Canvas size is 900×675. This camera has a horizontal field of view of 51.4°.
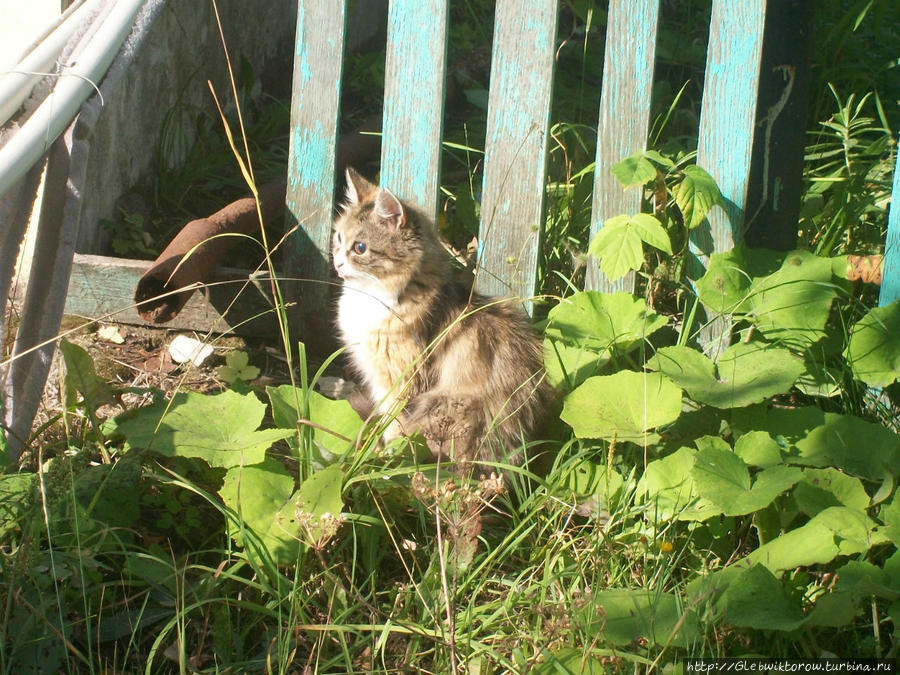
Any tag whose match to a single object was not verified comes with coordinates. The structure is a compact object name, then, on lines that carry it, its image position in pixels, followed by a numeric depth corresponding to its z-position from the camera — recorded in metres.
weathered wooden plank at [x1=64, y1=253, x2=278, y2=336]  3.74
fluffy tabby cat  3.08
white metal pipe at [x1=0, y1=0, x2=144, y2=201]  2.49
